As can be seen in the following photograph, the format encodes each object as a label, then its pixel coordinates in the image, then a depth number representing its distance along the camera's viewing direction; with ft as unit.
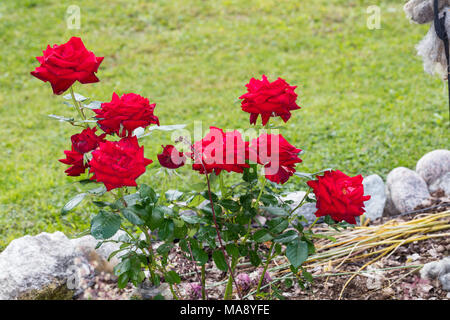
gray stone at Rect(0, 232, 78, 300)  16.15
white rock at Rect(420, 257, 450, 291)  15.17
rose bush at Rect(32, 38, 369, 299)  10.50
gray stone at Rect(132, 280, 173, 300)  13.60
